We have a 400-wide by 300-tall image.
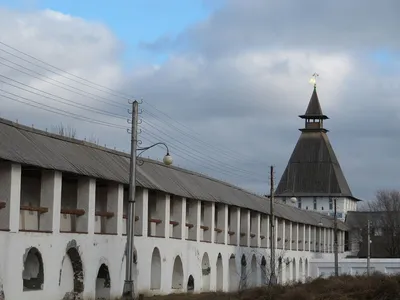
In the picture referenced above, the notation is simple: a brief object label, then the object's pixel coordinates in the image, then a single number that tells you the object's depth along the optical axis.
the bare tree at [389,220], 109.50
